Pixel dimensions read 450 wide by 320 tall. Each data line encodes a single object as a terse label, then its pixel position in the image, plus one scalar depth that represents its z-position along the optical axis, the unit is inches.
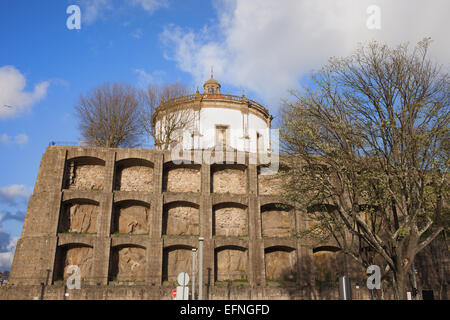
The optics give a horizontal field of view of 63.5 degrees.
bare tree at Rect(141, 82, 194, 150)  1483.8
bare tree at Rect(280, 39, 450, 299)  578.9
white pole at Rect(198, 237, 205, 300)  623.5
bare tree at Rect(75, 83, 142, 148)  1438.2
